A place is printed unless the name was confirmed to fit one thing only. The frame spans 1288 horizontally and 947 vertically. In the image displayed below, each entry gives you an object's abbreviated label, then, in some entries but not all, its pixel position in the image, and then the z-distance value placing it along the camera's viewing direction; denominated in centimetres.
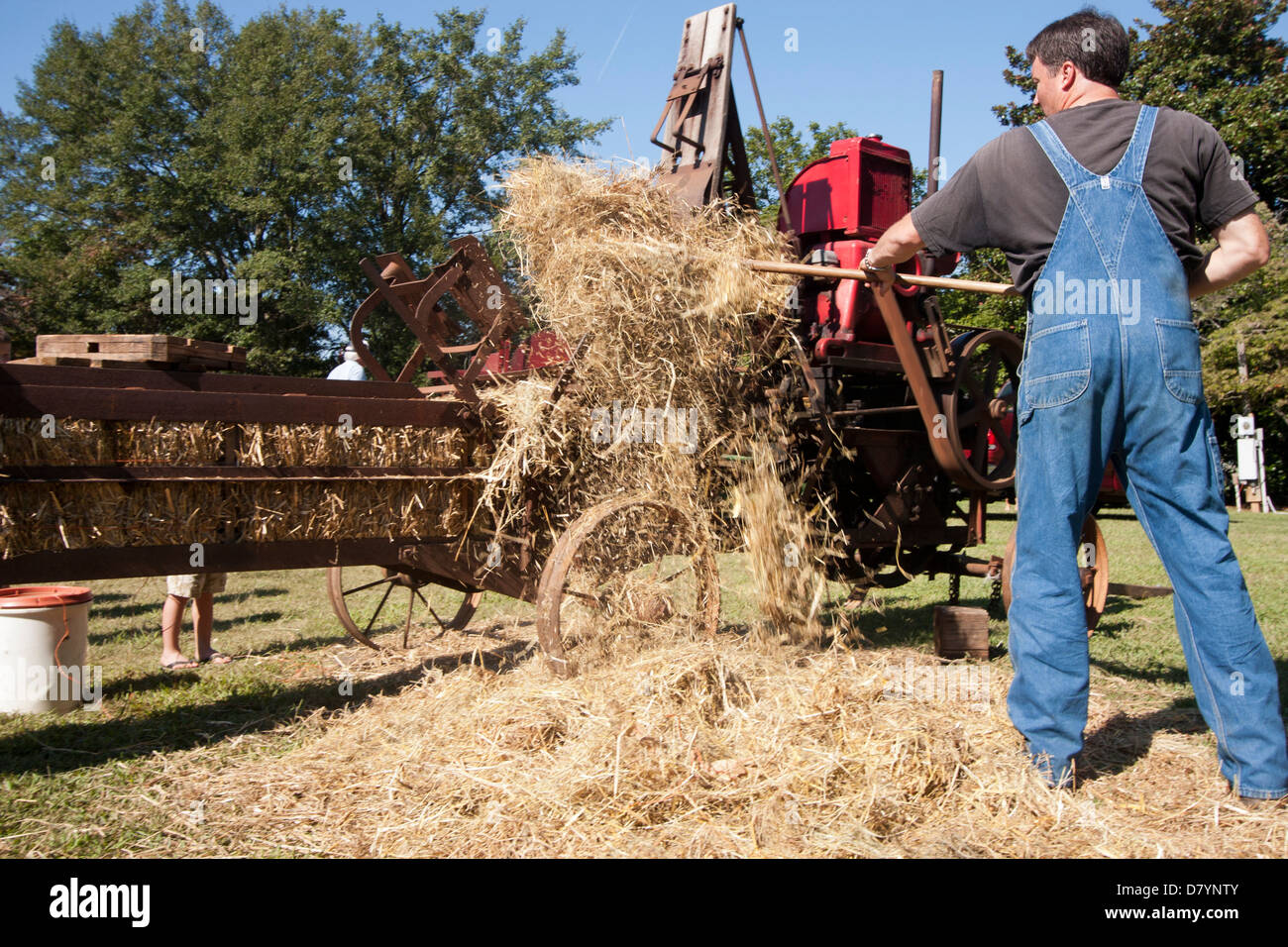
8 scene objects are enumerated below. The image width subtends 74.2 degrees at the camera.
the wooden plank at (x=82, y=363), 348
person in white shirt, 682
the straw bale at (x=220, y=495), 324
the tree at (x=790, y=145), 2465
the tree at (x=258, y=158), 1986
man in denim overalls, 268
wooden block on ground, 472
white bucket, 418
